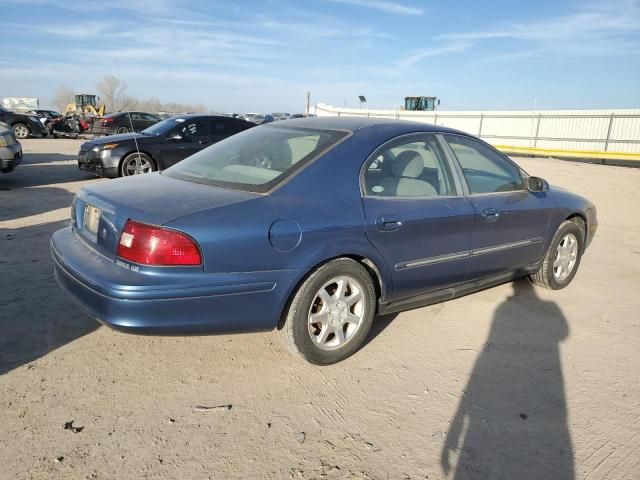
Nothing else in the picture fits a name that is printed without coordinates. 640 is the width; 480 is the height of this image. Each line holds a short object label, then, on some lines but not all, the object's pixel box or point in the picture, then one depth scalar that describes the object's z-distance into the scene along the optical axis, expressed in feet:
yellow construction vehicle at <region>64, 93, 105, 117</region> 105.91
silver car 27.20
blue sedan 8.54
